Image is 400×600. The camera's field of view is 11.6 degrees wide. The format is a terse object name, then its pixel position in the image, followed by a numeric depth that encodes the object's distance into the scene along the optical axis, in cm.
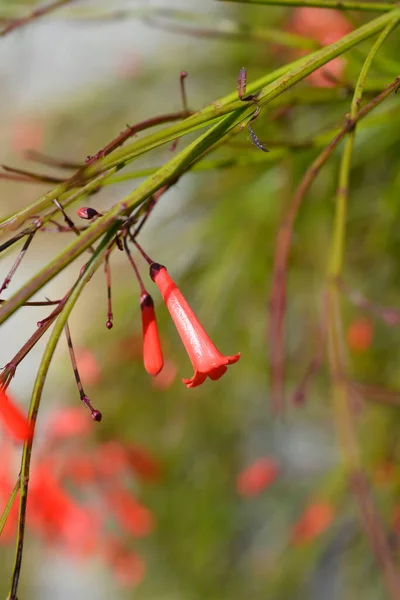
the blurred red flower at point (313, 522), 93
